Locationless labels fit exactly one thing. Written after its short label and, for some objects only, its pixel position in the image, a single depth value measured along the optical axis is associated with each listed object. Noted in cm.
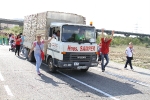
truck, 1001
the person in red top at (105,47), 1196
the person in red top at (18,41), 1748
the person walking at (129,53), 1403
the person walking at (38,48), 1030
